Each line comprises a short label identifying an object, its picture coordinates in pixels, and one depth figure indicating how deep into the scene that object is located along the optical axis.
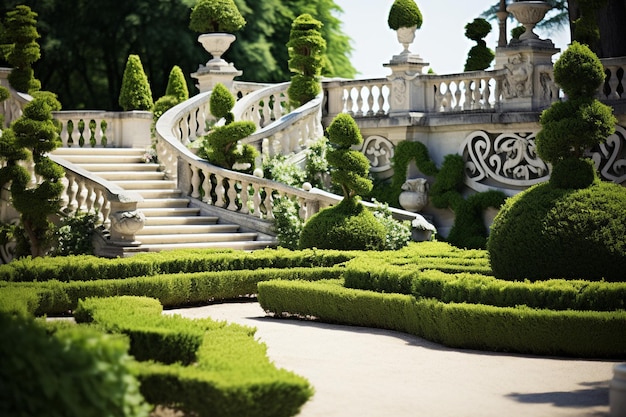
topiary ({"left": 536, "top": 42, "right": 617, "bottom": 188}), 13.95
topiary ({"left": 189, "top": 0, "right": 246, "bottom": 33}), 23.86
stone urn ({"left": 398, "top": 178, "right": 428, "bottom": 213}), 22.64
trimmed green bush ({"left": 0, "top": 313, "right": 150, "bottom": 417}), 6.37
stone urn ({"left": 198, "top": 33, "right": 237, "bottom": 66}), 24.11
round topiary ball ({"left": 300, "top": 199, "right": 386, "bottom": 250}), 18.47
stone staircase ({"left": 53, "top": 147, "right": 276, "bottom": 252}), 19.95
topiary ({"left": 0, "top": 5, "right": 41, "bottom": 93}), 23.23
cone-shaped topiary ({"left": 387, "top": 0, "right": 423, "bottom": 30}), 22.92
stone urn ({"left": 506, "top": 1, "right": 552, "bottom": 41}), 21.38
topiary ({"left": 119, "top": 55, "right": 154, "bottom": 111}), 25.66
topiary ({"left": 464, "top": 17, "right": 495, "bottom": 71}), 25.67
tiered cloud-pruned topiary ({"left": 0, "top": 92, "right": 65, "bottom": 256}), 19.45
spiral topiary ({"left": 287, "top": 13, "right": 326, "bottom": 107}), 23.77
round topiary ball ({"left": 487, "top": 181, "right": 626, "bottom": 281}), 13.01
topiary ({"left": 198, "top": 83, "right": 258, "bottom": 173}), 21.47
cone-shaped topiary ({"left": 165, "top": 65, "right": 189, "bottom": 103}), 25.56
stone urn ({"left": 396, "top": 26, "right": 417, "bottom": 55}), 23.08
